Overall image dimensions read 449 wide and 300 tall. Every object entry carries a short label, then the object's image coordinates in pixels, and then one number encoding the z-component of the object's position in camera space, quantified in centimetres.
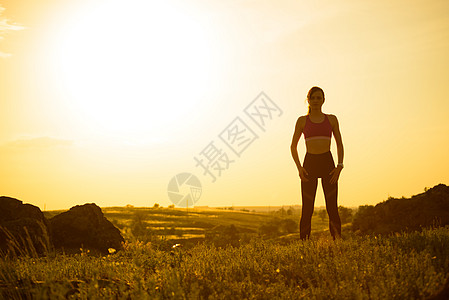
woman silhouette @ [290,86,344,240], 888
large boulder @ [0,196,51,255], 1151
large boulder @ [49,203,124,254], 1328
